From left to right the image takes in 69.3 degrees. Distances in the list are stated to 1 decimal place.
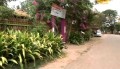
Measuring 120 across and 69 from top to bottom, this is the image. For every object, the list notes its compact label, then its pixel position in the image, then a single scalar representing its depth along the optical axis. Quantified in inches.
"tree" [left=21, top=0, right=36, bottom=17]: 218.3
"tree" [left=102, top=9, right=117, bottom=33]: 1280.5
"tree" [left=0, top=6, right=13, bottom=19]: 187.0
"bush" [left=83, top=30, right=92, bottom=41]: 317.5
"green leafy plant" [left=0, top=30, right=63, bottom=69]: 108.0
